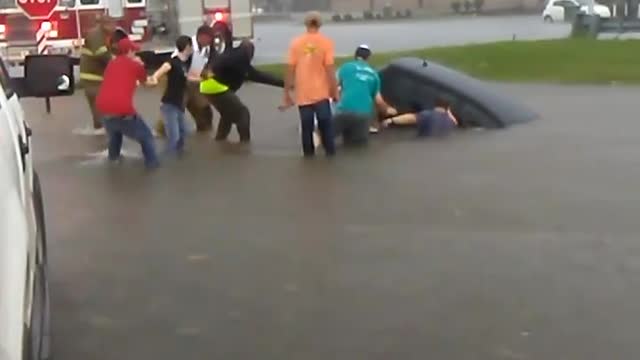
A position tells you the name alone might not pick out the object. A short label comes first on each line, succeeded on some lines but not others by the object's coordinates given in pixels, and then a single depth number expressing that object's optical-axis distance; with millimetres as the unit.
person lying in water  15781
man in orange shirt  14086
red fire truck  26125
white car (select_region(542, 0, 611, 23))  55097
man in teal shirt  15258
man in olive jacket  16781
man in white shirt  16469
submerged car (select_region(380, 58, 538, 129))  16422
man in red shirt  13773
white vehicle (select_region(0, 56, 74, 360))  3998
